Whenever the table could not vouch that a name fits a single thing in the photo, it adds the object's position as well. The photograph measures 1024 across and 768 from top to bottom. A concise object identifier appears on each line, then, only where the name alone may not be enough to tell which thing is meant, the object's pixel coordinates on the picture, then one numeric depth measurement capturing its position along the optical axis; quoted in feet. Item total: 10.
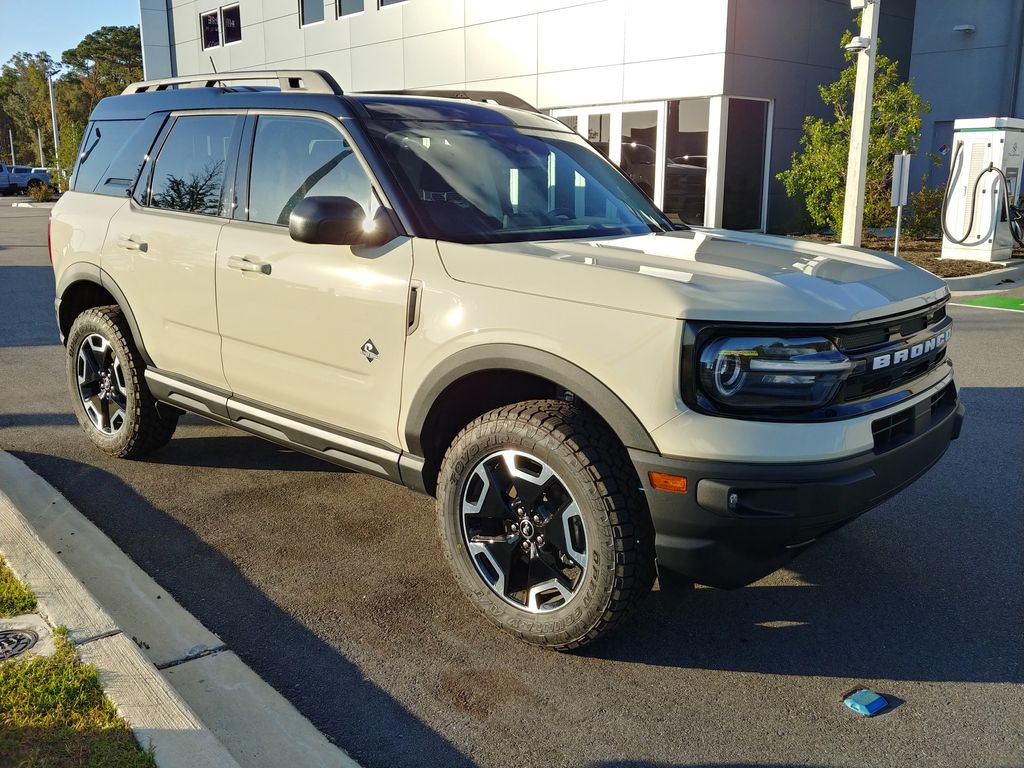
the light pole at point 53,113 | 159.15
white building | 56.54
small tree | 50.75
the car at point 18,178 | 167.84
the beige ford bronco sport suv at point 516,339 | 9.14
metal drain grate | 9.87
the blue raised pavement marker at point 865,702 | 9.52
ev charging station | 47.78
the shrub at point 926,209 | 55.72
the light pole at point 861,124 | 42.22
